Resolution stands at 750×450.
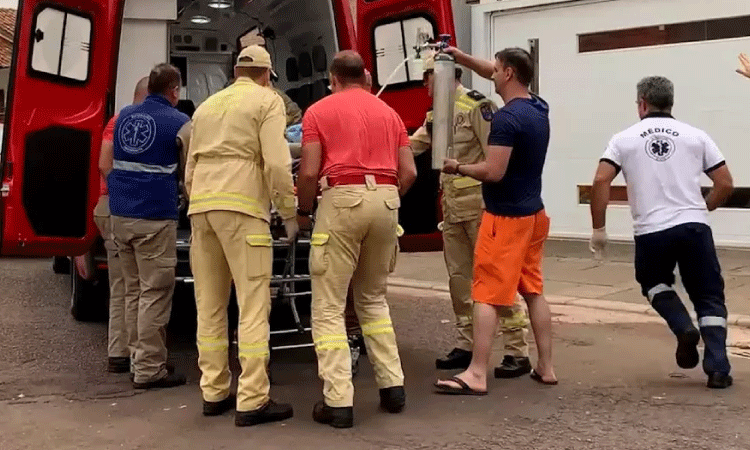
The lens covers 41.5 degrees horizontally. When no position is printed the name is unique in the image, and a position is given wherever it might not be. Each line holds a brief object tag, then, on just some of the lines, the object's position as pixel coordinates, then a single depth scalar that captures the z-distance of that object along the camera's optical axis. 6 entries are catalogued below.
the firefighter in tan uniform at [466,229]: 5.80
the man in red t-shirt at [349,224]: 4.80
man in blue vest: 5.55
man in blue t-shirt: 5.21
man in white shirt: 5.46
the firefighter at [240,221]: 4.77
